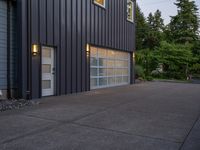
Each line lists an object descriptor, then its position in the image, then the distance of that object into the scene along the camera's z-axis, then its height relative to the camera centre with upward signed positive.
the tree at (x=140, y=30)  28.34 +6.42
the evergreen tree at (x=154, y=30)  27.91 +6.64
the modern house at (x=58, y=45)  6.22 +1.11
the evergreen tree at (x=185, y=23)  25.34 +6.89
